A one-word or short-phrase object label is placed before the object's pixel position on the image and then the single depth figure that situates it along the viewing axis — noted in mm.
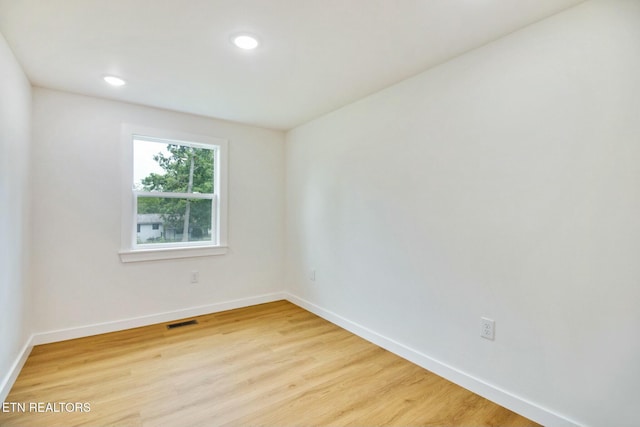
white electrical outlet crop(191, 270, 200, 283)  3480
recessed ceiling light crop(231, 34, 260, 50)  1911
